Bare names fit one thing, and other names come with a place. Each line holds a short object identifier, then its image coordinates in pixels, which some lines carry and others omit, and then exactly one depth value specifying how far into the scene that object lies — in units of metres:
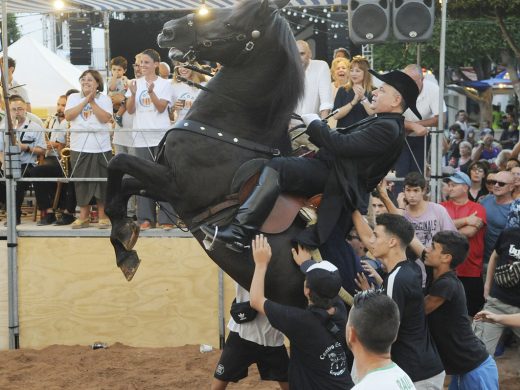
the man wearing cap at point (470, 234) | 8.08
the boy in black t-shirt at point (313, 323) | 4.83
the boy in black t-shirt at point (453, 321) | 5.45
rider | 5.06
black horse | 5.29
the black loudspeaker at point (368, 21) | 7.91
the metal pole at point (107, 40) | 12.02
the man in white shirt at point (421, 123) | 8.61
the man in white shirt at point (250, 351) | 5.99
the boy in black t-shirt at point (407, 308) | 5.04
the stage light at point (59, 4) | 10.41
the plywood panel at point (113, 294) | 8.77
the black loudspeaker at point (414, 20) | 7.85
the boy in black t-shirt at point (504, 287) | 7.29
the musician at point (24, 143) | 9.40
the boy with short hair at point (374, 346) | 3.19
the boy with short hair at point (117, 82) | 10.02
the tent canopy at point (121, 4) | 10.20
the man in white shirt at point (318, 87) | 8.33
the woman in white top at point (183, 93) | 8.58
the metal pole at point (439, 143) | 8.09
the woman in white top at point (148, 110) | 8.66
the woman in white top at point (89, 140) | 8.84
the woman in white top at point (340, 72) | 9.06
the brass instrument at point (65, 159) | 9.53
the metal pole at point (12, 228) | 8.79
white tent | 16.94
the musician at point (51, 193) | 9.36
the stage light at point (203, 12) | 5.36
